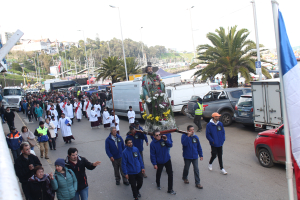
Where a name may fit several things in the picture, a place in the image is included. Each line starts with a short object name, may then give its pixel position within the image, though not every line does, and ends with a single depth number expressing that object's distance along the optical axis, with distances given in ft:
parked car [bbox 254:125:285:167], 22.80
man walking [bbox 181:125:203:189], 20.93
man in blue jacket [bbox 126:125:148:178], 24.17
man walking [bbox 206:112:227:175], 23.31
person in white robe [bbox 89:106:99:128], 48.39
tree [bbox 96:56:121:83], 103.04
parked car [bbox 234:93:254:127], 36.83
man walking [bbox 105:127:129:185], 22.50
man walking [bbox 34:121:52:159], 31.45
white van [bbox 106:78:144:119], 49.44
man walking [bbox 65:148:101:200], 16.05
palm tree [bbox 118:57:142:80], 98.59
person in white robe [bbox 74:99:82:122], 59.31
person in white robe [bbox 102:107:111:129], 45.71
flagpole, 10.90
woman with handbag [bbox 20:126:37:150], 27.86
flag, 10.91
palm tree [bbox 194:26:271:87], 53.01
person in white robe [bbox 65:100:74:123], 54.90
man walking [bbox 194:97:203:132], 40.01
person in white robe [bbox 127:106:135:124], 44.01
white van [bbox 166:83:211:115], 52.64
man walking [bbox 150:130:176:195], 20.12
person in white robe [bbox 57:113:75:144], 38.55
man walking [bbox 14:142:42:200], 17.08
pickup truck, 42.24
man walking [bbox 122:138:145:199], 18.97
